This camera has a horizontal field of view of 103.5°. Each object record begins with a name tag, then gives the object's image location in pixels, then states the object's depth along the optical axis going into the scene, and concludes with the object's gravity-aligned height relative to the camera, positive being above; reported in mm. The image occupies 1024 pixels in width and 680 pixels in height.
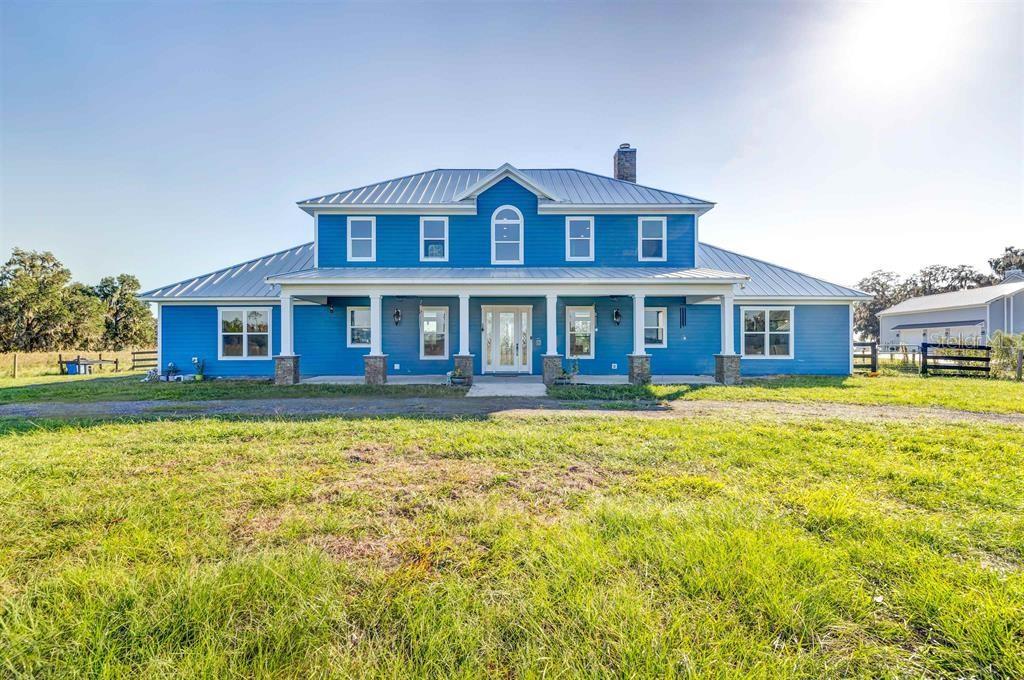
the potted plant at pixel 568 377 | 12318 -1086
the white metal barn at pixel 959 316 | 28203 +1900
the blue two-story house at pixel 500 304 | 14555 +1416
